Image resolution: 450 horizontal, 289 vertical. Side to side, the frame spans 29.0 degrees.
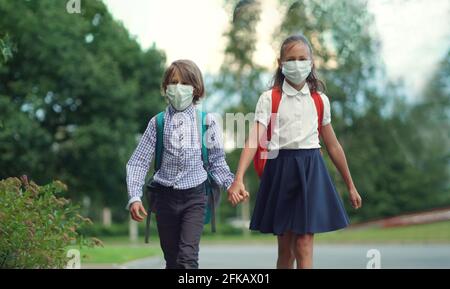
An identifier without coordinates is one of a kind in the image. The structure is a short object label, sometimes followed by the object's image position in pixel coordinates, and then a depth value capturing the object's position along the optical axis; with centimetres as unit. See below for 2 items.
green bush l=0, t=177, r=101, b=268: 650
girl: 446
